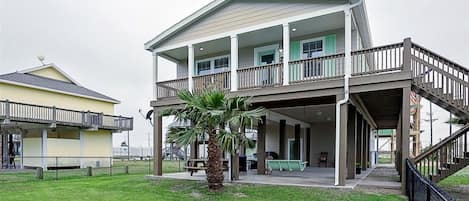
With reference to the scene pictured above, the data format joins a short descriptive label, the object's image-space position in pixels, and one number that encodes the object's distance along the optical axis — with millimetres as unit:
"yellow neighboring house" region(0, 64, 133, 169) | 21047
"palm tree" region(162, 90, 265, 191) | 9172
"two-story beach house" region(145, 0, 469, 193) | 8898
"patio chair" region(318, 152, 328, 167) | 18562
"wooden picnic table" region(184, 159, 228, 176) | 12297
